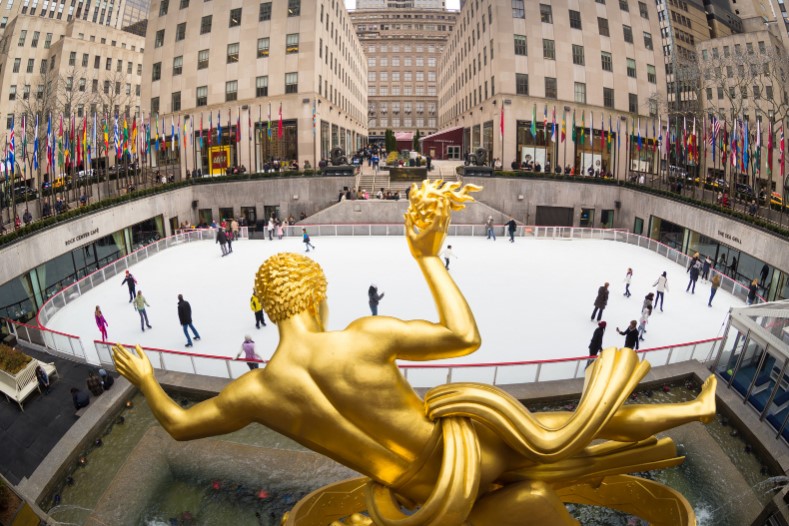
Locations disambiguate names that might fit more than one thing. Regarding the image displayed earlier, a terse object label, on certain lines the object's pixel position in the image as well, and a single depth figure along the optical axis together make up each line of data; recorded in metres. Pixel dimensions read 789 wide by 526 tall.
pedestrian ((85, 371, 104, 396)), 8.99
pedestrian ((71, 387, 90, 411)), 8.78
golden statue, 3.22
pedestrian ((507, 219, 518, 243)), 22.77
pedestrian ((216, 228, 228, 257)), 19.97
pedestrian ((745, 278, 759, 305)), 14.45
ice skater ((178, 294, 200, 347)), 11.08
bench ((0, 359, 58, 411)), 9.23
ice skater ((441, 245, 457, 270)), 17.50
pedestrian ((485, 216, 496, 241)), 23.47
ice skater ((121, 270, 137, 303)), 14.31
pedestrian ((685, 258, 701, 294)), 15.66
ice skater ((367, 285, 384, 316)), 12.48
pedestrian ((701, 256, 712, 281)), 16.86
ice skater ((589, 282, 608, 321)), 12.47
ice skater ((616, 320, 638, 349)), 9.81
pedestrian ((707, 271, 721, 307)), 14.57
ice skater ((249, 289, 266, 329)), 11.95
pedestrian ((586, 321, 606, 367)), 10.07
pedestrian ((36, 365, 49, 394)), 9.68
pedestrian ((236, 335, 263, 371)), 9.48
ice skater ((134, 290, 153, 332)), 12.39
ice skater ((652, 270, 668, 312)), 13.97
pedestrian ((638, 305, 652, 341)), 11.93
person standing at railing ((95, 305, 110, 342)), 11.52
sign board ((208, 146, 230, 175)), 35.06
